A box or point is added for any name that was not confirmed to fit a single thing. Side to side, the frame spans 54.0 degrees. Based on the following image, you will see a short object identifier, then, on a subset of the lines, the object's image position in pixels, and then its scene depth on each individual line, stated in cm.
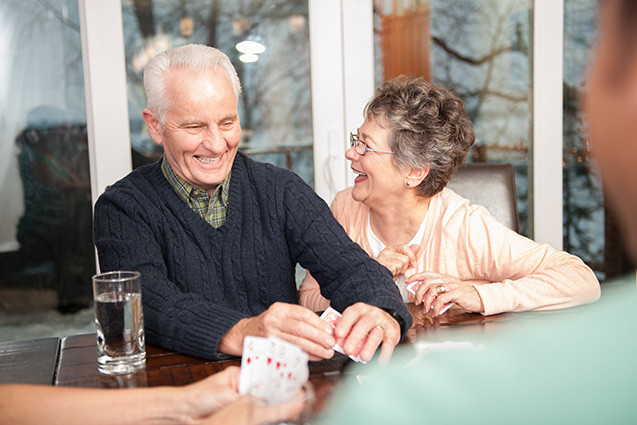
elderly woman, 194
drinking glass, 122
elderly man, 156
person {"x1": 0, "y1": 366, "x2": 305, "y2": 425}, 94
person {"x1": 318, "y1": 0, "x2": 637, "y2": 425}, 40
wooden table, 118
